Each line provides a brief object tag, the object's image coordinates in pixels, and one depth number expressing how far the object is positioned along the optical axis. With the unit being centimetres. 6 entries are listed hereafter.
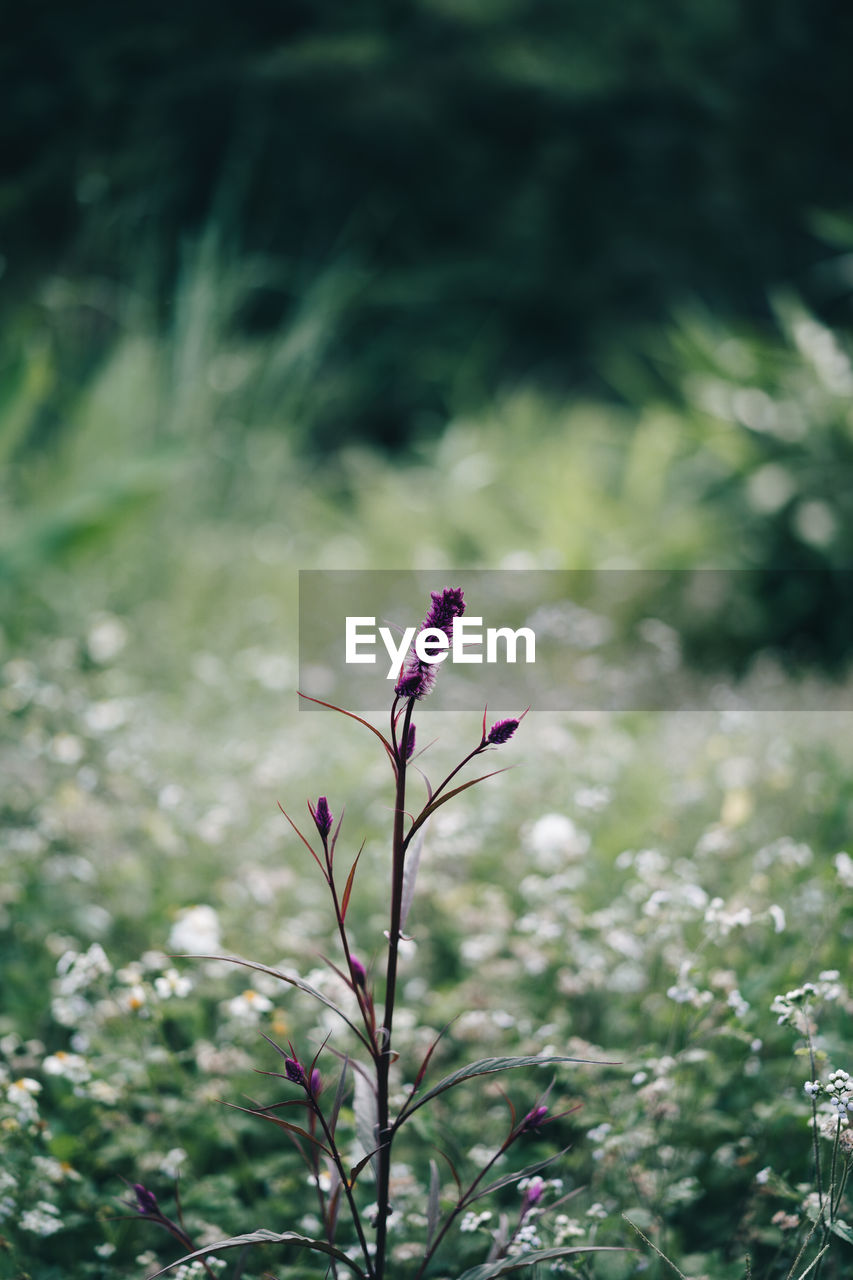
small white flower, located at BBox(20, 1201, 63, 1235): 106
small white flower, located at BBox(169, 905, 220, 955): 145
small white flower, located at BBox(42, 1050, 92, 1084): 119
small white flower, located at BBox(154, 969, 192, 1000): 120
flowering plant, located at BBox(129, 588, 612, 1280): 80
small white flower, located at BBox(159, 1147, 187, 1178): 117
